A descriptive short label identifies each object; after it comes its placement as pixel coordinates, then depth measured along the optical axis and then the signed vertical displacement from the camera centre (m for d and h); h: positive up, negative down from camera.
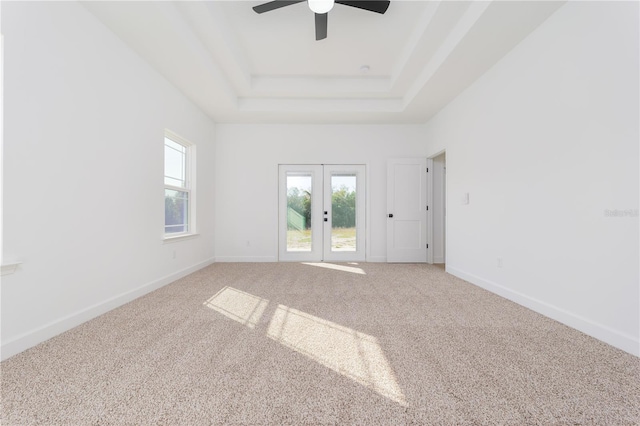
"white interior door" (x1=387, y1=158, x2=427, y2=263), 5.11 +0.11
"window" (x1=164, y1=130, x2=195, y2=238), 3.77 +0.43
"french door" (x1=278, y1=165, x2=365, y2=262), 5.28 +0.04
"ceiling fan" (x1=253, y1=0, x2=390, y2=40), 2.38 +1.93
